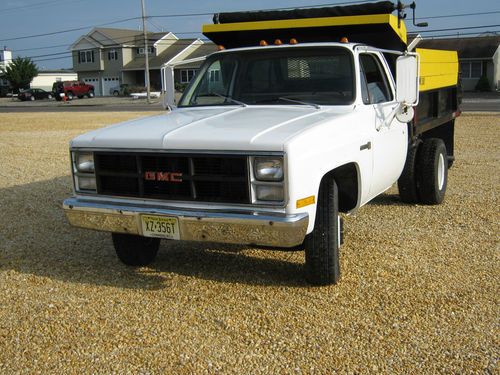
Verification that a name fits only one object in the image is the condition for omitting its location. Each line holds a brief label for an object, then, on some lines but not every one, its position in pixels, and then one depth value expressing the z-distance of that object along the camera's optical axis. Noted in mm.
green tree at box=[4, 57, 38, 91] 68812
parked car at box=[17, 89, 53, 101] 57781
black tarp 6277
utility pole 46303
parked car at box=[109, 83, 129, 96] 59912
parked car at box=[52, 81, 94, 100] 54672
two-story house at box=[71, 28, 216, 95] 65125
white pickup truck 4105
